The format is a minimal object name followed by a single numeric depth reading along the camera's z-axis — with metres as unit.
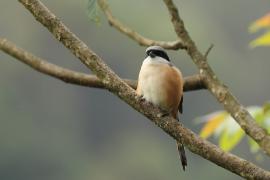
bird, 9.29
